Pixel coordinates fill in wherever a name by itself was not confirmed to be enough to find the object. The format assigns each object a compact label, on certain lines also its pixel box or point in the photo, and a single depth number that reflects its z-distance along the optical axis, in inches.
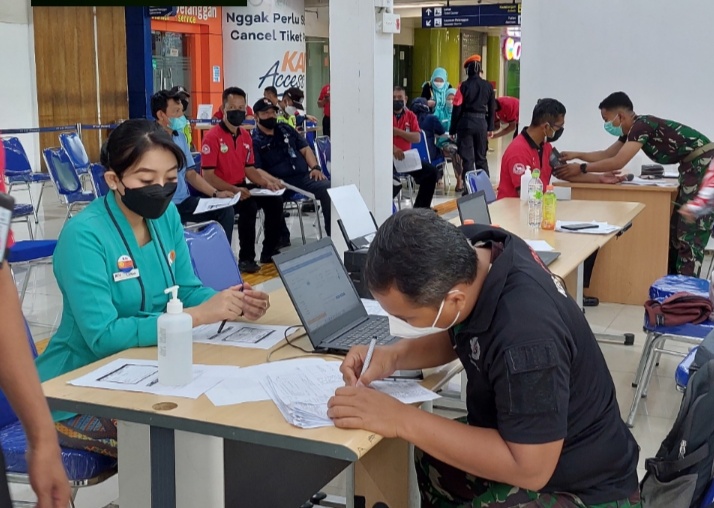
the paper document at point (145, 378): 75.8
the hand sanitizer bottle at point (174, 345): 76.0
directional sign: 627.5
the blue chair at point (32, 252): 182.7
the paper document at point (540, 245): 151.7
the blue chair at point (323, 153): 333.1
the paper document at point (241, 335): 91.5
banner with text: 479.5
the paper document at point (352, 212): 143.2
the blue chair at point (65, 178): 282.8
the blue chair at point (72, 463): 87.2
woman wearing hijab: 566.3
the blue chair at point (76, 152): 321.1
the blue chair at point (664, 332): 141.0
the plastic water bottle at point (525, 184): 206.6
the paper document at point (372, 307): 103.2
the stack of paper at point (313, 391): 69.7
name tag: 93.1
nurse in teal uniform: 89.3
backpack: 73.7
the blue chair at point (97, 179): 280.4
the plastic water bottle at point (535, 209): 177.5
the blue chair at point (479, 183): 207.9
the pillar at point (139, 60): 528.7
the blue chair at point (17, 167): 309.8
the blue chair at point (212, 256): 118.5
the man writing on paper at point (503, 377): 63.1
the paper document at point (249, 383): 73.8
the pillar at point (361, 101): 204.5
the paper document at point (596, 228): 173.8
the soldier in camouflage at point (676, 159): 217.8
